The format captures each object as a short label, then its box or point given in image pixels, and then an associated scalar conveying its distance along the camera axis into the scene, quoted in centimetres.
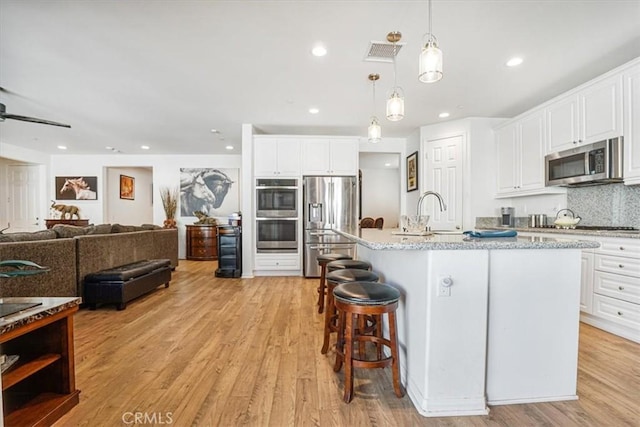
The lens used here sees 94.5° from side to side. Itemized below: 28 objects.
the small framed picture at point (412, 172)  517
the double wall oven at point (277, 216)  494
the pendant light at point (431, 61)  164
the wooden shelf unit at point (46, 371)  147
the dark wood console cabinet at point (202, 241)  678
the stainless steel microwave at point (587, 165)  273
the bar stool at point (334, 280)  211
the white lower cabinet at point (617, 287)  244
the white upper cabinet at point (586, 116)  272
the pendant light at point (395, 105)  228
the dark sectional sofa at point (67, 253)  260
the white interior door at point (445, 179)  458
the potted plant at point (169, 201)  702
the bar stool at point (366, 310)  162
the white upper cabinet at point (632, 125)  254
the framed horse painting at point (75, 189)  703
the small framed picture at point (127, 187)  764
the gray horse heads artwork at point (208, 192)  714
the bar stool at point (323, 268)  303
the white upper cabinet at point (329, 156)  502
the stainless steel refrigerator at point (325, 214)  490
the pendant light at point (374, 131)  288
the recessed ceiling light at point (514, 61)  278
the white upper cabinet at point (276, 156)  496
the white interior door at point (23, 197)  671
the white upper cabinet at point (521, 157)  366
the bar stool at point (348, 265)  257
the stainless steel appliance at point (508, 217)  430
